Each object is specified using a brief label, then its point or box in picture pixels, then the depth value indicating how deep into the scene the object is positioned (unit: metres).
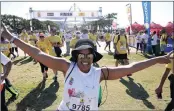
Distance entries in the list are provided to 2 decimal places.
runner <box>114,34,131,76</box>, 5.29
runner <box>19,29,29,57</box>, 9.26
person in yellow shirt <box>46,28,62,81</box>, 5.83
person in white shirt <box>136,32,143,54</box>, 9.67
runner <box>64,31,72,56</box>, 9.34
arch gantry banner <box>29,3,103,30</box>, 16.08
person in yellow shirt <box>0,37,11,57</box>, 5.39
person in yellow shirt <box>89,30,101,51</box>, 8.78
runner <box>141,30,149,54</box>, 9.28
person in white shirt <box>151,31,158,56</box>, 8.43
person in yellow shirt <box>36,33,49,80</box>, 4.87
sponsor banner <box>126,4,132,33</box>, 11.02
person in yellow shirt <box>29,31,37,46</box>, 8.83
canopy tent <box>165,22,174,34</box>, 9.64
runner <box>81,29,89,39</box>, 7.86
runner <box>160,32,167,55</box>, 7.49
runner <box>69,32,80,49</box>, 7.12
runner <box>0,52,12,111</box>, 2.17
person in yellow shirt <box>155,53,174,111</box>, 2.23
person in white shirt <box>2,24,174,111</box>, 1.38
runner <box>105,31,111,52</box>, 10.80
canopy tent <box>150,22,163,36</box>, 12.83
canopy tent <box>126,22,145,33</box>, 16.37
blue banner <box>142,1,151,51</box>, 8.54
